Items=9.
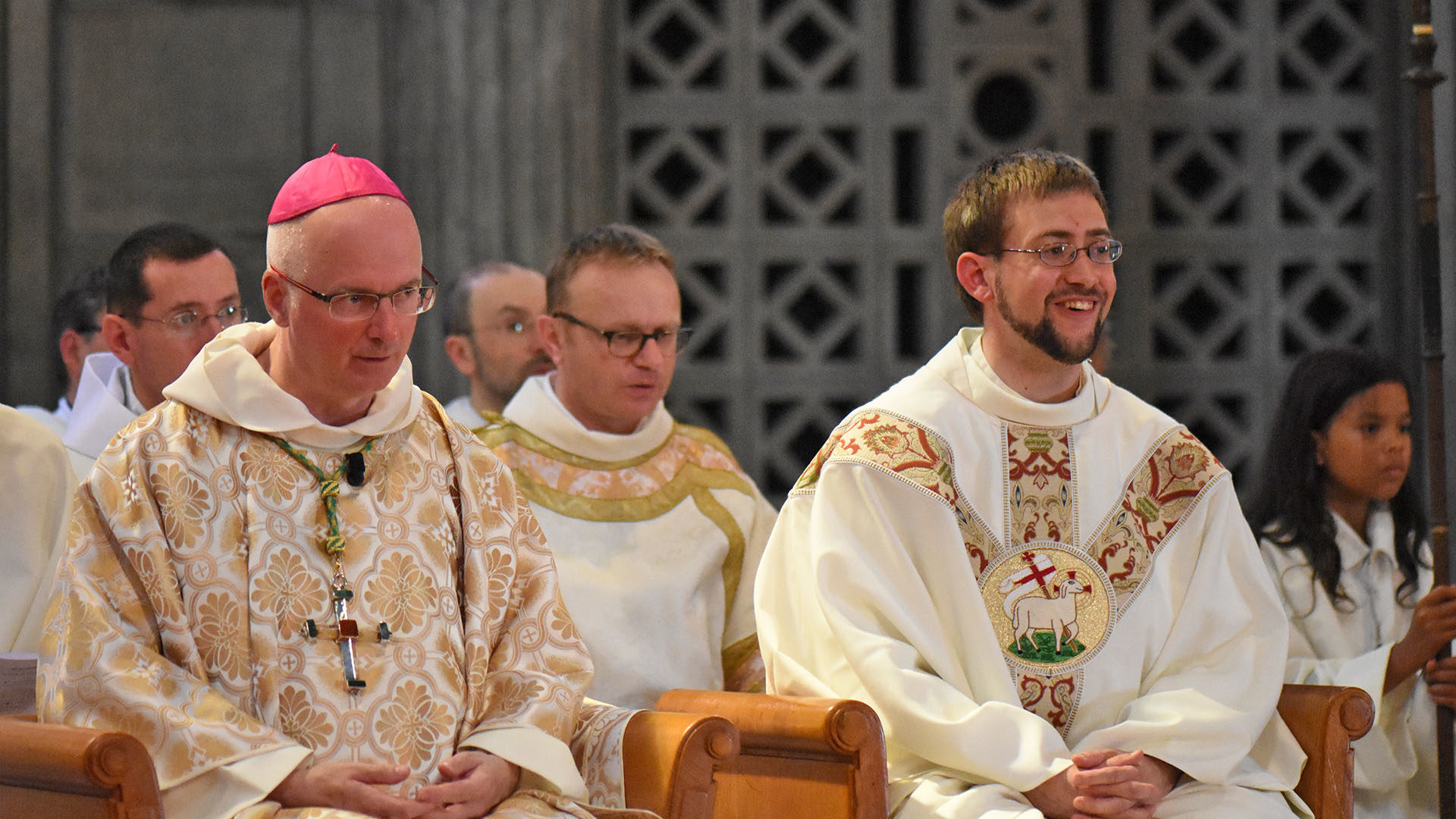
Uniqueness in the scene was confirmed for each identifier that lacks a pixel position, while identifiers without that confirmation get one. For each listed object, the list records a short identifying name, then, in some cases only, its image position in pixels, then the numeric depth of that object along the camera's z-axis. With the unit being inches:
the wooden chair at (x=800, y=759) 253.1
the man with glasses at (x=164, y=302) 329.7
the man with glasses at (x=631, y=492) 325.4
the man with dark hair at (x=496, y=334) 429.1
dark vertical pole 303.1
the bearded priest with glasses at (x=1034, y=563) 264.4
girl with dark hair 321.7
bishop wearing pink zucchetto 220.4
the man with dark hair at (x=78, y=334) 402.9
